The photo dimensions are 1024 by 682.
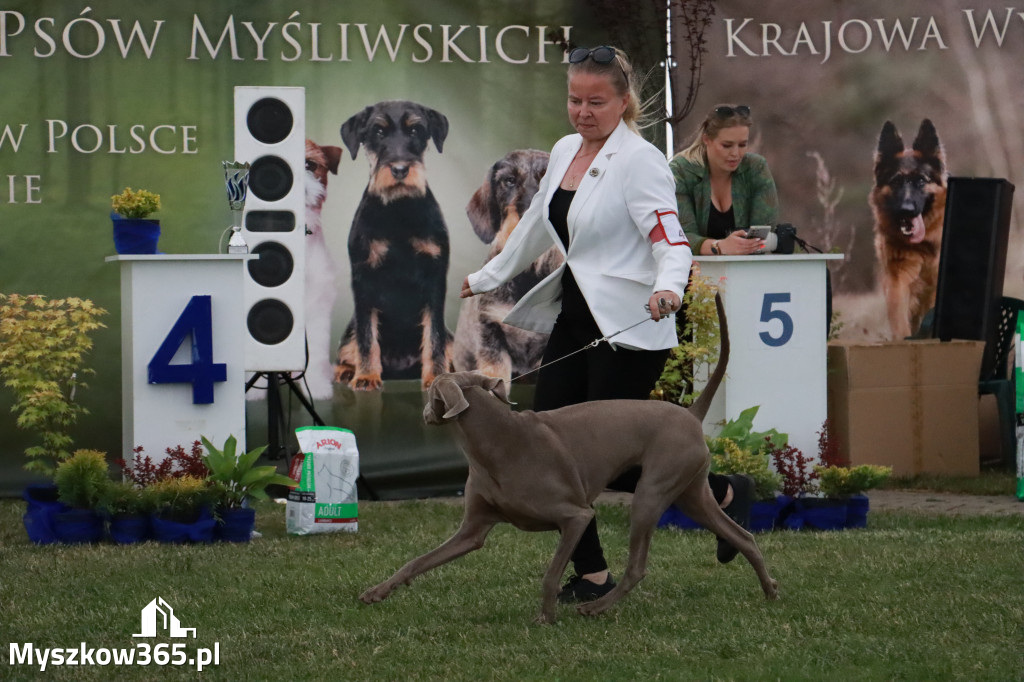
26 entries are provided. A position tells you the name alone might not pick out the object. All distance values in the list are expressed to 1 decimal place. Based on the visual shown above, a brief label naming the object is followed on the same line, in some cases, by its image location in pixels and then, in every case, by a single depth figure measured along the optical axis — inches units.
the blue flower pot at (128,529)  497.0
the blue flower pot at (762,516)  519.5
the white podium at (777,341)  561.9
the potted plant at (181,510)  496.1
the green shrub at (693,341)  547.8
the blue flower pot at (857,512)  536.7
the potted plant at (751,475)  519.8
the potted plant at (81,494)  494.6
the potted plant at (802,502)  527.5
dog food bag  526.0
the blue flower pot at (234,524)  503.8
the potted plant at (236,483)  503.5
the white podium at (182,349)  523.2
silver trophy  544.4
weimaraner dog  332.2
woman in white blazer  358.3
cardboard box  656.4
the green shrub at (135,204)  530.9
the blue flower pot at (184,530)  495.8
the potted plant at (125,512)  495.2
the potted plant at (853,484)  527.8
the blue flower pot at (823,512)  527.5
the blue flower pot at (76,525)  499.2
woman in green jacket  603.8
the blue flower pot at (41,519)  500.7
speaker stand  618.8
